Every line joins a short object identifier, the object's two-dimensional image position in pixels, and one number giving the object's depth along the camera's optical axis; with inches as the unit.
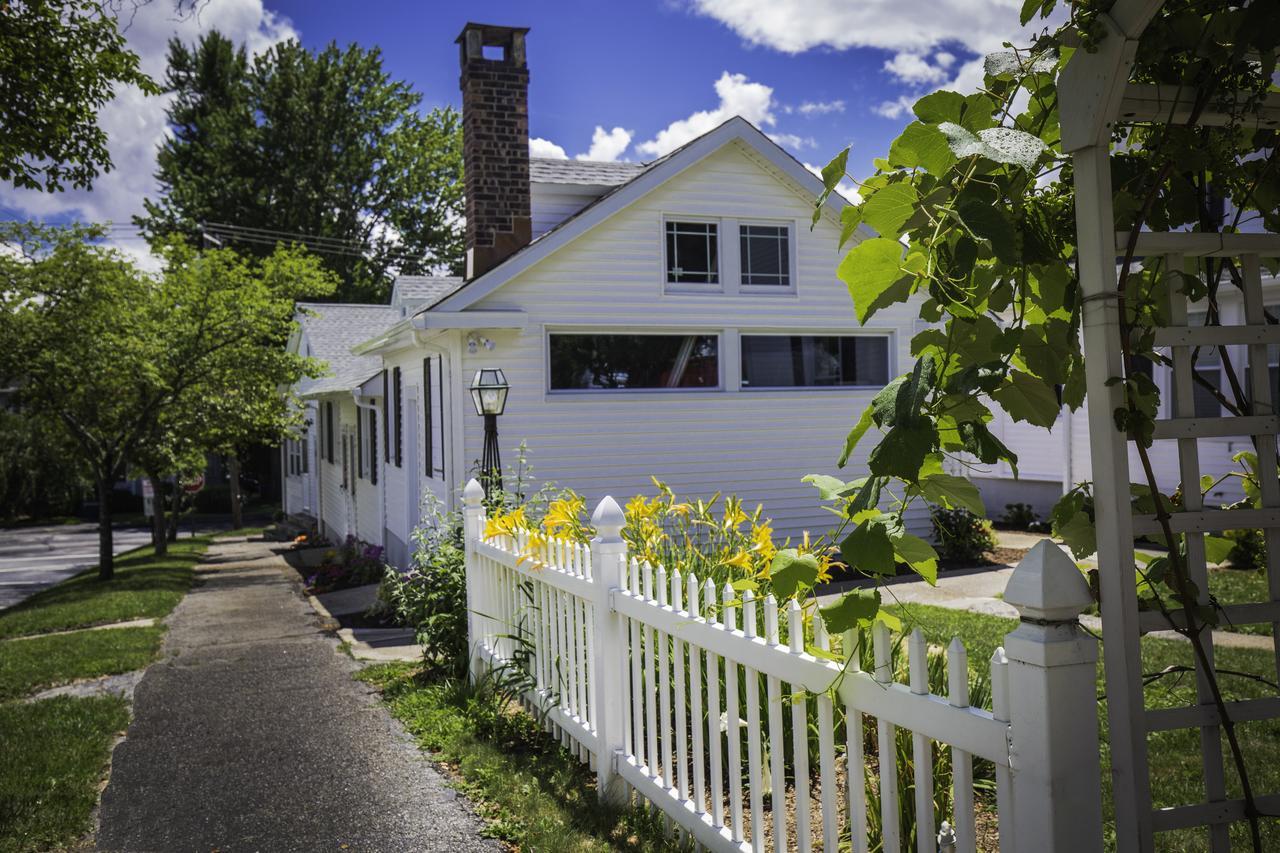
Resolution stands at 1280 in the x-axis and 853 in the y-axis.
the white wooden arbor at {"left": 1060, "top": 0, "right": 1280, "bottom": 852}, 82.2
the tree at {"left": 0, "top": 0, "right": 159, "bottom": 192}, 273.9
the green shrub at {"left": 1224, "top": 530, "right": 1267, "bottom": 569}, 418.4
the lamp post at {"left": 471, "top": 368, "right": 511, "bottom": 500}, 412.2
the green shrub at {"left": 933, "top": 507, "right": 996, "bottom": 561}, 542.0
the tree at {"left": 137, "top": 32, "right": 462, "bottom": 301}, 1523.1
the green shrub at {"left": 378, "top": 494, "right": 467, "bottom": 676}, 296.2
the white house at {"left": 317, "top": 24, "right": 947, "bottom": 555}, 492.7
